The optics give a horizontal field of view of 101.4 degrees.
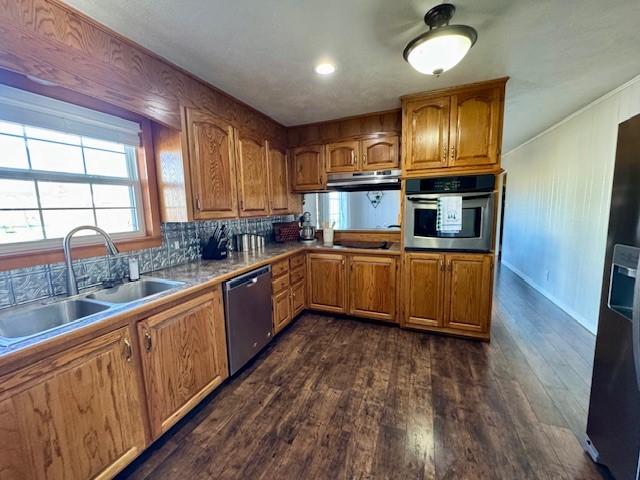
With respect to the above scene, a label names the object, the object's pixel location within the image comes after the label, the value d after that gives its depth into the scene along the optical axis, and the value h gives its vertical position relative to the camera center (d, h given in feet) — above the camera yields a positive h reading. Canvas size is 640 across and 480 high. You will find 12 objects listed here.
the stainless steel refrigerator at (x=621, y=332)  3.66 -1.94
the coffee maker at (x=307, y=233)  11.63 -1.01
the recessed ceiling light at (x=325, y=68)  6.28 +3.46
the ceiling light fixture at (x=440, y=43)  4.47 +2.94
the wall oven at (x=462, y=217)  7.91 -0.18
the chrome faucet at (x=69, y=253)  4.81 -0.70
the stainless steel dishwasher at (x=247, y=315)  6.54 -2.77
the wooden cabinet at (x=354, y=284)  9.43 -2.81
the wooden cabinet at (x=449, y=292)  8.18 -2.76
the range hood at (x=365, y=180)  9.59 +1.08
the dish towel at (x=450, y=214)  8.17 -0.22
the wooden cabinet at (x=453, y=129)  7.57 +2.35
